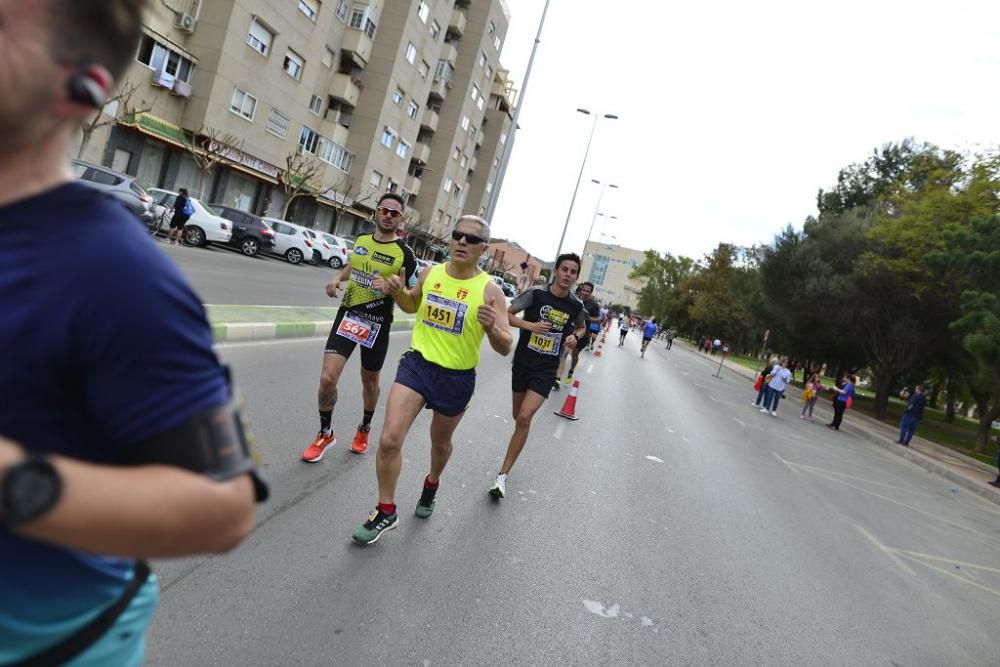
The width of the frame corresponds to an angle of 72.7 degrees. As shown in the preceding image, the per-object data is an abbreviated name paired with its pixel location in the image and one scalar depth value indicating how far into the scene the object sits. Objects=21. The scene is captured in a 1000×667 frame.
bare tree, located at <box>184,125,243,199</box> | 27.58
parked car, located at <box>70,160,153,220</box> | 16.14
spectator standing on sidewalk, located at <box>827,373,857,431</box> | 19.11
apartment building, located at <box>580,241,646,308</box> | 169.94
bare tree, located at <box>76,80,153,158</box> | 23.11
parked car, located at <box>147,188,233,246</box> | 20.56
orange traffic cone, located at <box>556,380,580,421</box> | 10.58
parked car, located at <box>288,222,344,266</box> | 28.42
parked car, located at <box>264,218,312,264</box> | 27.02
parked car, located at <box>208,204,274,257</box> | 23.94
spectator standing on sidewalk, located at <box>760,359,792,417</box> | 18.34
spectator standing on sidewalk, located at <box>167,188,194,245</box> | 19.52
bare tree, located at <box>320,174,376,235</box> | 40.90
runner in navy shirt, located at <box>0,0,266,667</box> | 0.86
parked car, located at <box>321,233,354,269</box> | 30.62
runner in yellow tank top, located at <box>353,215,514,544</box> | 4.09
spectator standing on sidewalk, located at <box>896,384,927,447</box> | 18.55
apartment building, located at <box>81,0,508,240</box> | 26.75
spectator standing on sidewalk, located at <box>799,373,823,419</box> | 20.02
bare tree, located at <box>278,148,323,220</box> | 33.72
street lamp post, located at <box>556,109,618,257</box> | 37.02
